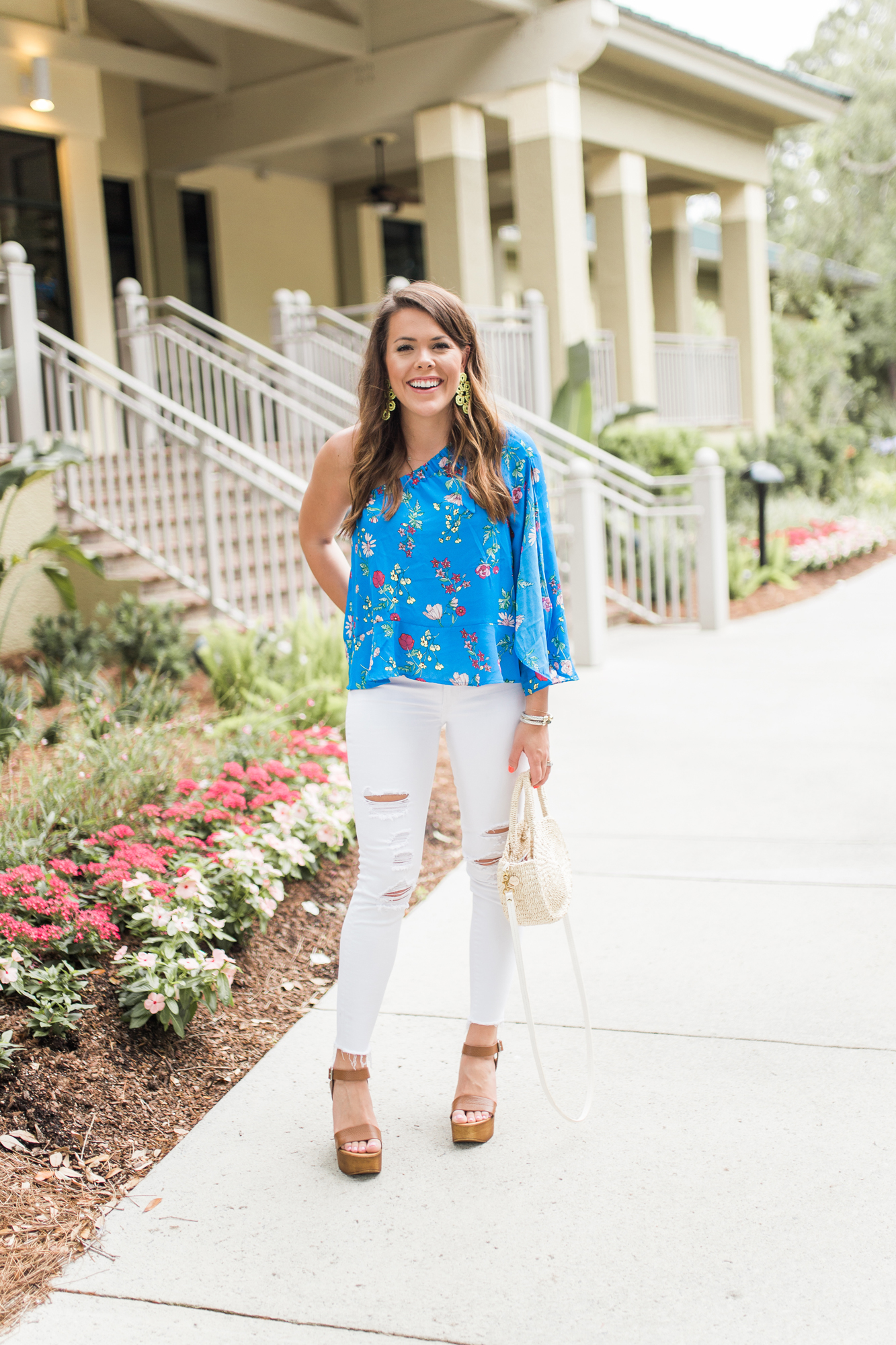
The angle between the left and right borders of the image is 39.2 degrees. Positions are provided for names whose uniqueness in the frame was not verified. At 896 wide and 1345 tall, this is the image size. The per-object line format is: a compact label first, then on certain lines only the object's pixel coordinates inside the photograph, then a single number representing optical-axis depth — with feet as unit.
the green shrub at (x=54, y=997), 9.76
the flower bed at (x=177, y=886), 10.26
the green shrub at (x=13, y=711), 17.30
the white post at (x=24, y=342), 27.50
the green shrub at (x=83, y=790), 12.68
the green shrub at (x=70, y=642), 23.21
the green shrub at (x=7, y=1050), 9.23
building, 37.19
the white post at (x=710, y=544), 30.91
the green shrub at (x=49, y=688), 21.36
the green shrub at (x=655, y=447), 42.68
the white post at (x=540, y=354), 39.58
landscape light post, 36.68
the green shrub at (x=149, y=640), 23.50
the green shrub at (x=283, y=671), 18.74
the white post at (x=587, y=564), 26.45
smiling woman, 8.42
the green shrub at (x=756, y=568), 35.65
